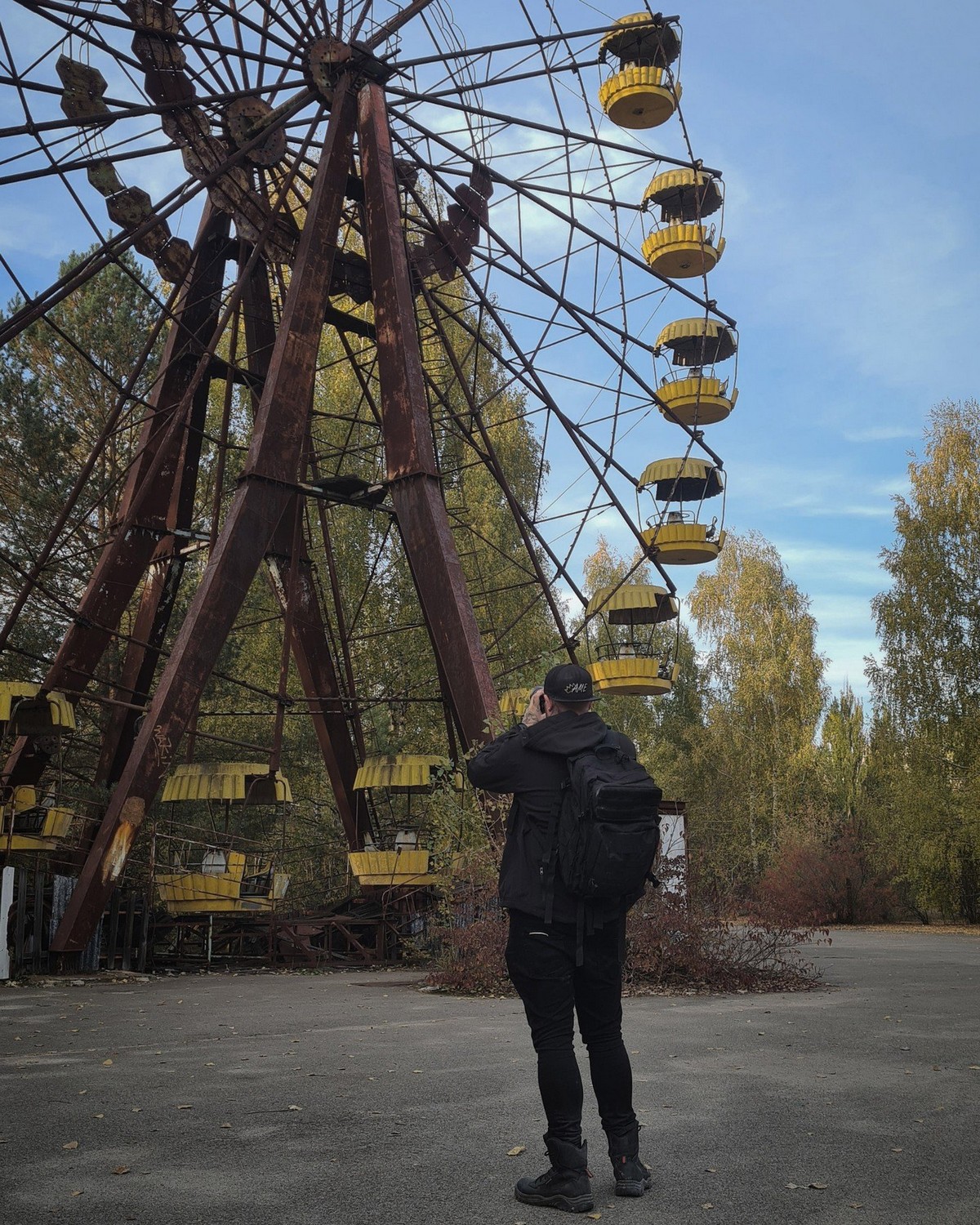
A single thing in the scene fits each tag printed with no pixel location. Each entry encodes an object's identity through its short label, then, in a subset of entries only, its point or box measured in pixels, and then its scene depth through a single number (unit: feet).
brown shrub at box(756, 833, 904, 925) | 100.83
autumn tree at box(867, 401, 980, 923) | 94.79
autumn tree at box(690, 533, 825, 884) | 131.44
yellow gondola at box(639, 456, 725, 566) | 62.64
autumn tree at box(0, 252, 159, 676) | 70.49
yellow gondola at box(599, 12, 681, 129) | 59.11
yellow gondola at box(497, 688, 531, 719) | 47.50
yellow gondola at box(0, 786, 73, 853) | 47.88
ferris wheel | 43.32
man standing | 12.91
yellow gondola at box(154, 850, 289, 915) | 49.80
